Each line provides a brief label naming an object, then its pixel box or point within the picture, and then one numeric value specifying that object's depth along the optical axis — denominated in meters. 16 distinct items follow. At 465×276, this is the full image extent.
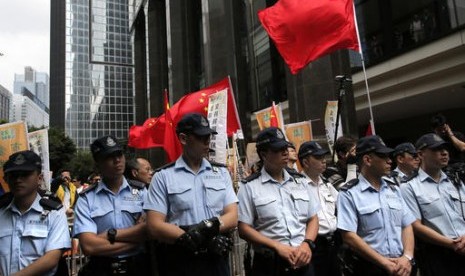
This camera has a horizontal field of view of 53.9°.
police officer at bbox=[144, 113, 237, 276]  3.12
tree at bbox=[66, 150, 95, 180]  58.06
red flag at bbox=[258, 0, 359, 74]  7.16
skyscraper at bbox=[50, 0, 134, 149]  83.56
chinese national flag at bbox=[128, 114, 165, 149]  11.13
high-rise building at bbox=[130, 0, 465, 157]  12.10
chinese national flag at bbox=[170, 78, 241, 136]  7.86
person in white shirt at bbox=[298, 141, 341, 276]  4.10
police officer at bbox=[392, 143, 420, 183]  5.57
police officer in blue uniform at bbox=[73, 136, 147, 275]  3.30
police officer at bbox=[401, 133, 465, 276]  3.89
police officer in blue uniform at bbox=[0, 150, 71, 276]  3.16
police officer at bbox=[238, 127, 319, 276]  3.51
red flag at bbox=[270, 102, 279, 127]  8.93
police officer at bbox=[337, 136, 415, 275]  3.51
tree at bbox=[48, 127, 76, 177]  42.91
